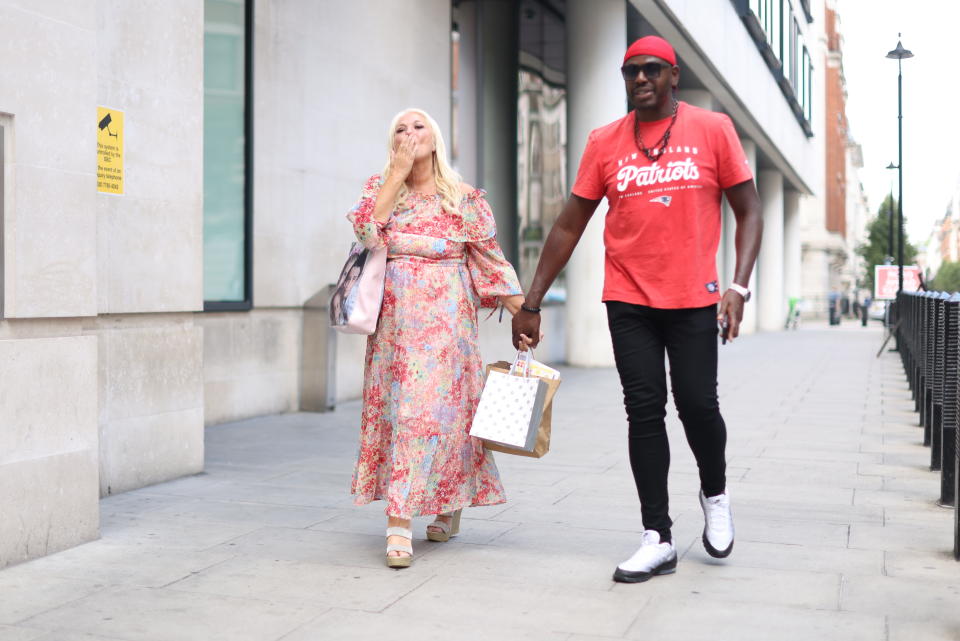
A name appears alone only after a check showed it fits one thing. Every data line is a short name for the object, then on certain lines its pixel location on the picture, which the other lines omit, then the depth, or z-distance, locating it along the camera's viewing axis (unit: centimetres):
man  430
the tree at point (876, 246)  8536
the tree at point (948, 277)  12038
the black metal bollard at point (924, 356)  893
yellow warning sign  605
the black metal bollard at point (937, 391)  732
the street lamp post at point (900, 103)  2945
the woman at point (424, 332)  472
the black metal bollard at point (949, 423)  580
